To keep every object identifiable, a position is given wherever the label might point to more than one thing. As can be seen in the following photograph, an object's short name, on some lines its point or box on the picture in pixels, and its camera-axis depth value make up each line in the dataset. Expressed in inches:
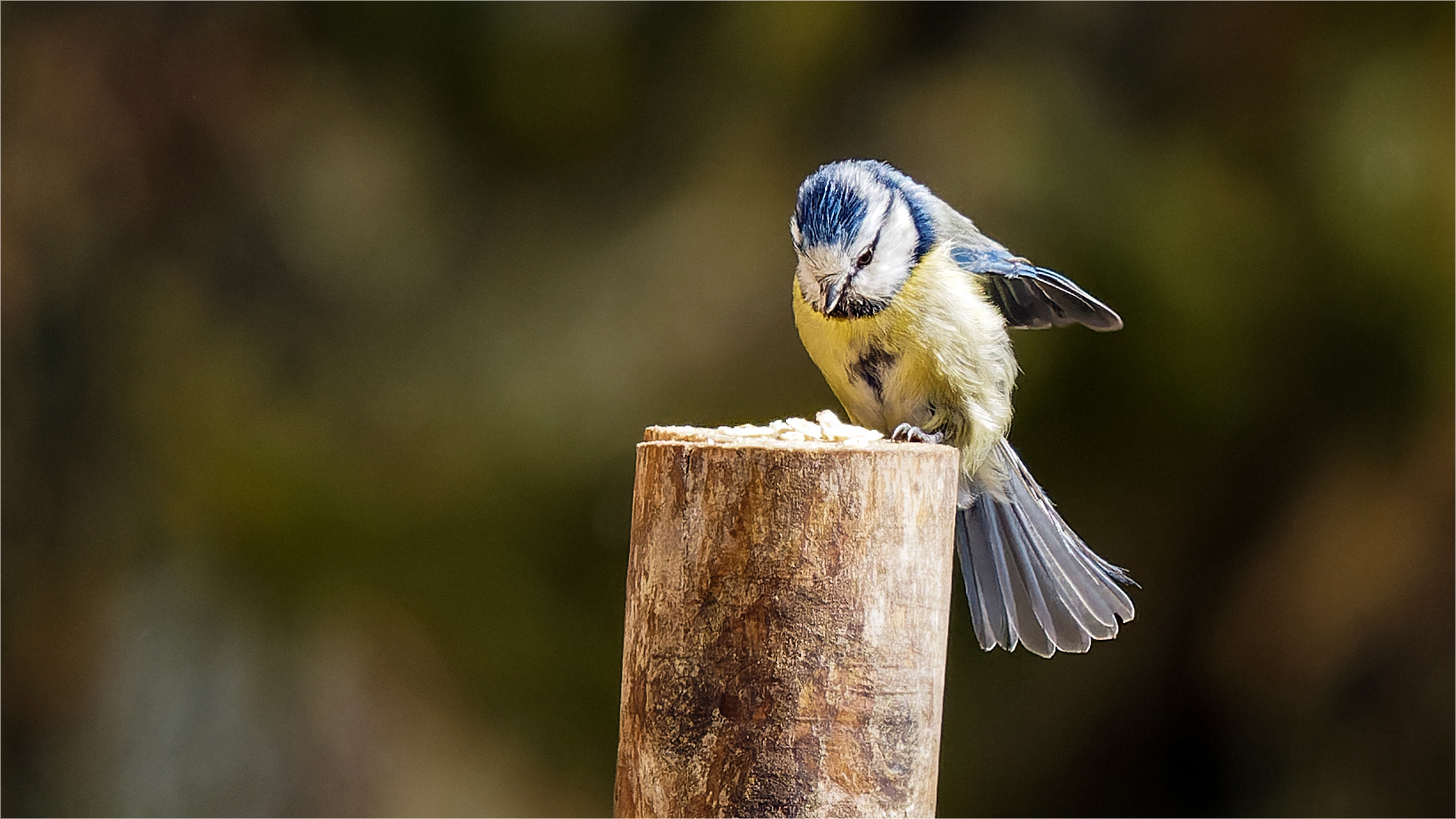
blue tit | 156.5
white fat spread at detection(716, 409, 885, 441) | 154.8
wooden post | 153.9
